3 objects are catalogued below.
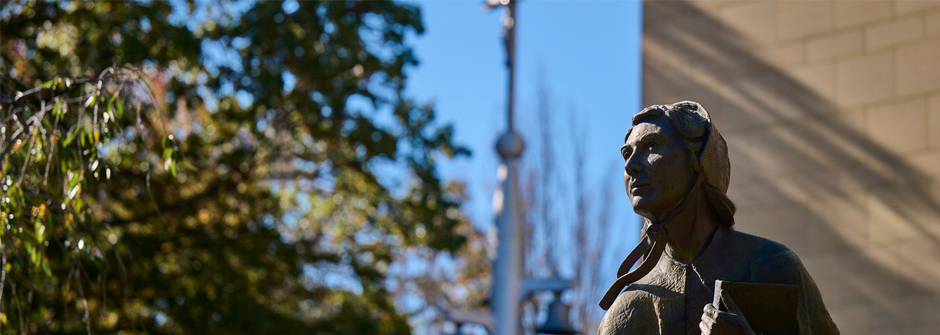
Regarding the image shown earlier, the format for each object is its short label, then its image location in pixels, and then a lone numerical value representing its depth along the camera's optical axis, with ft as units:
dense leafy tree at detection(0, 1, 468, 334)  53.78
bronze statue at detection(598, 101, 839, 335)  13.14
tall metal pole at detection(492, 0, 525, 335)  49.57
